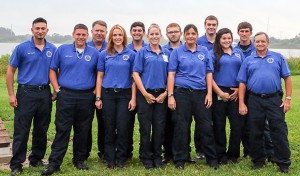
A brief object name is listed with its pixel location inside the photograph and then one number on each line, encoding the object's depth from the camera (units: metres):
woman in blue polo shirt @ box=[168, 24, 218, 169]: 5.81
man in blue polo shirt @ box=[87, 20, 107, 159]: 6.55
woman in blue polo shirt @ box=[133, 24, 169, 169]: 5.80
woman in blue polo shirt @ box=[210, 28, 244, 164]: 6.07
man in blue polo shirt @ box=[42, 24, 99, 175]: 5.73
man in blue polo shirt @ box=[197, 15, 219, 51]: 6.84
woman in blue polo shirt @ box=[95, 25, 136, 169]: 5.83
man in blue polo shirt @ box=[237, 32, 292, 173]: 5.79
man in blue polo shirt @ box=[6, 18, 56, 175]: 5.75
